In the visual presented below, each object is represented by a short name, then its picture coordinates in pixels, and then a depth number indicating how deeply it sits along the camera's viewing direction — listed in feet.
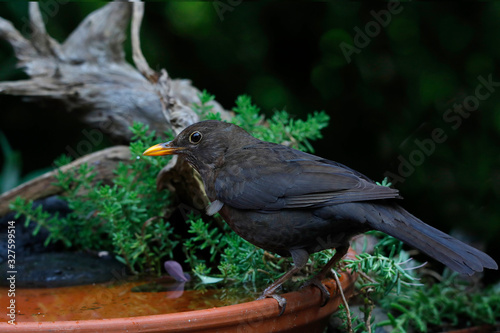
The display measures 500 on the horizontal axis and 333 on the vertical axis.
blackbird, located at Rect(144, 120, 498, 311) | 15.01
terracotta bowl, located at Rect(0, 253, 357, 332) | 13.50
